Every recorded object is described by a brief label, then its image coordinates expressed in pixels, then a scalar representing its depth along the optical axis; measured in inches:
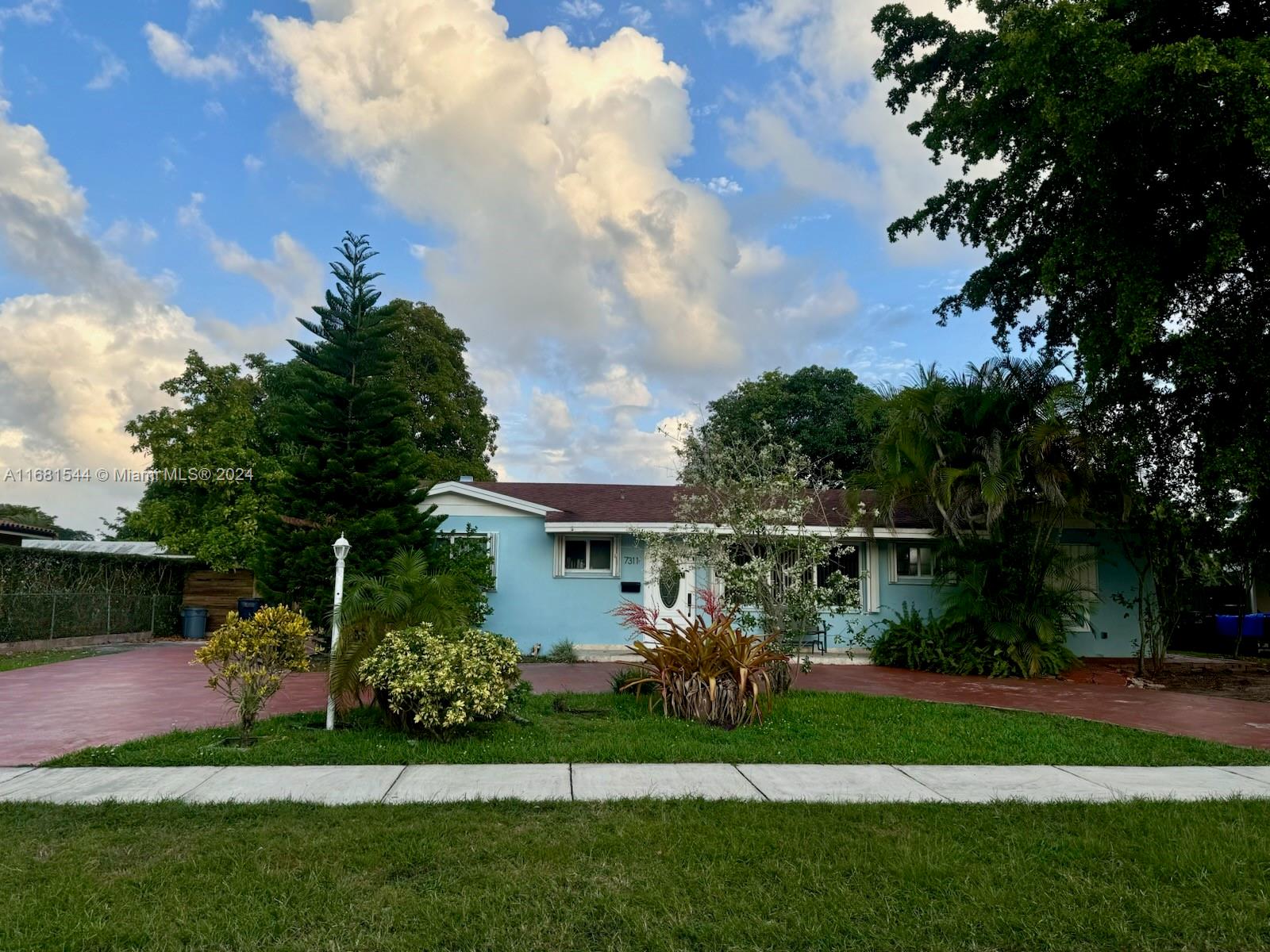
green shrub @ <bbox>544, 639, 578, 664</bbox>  620.4
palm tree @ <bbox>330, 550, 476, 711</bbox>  311.9
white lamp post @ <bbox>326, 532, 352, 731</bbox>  312.8
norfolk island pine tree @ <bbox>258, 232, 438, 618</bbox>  586.9
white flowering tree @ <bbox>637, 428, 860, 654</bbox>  438.0
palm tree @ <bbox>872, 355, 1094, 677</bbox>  541.6
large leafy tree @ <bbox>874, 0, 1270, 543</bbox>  393.7
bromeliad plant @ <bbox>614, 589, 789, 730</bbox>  340.5
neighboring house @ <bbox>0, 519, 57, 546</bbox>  1000.2
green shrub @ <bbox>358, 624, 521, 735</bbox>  287.1
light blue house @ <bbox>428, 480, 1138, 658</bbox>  668.1
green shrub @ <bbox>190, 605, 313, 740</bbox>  293.1
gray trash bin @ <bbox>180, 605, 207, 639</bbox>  843.4
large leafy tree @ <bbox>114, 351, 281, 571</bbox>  892.6
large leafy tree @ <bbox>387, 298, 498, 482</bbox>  1179.9
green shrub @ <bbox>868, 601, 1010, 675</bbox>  561.6
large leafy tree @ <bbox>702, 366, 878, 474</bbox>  1205.7
